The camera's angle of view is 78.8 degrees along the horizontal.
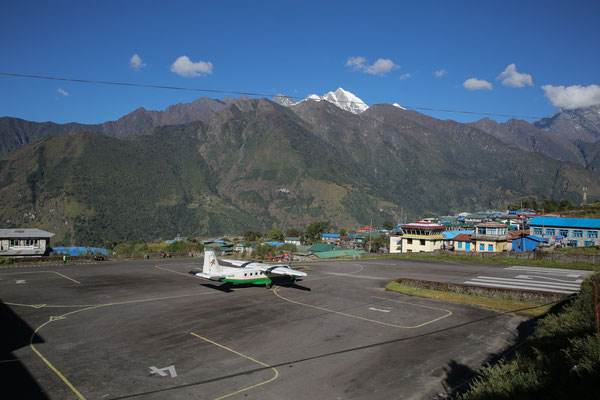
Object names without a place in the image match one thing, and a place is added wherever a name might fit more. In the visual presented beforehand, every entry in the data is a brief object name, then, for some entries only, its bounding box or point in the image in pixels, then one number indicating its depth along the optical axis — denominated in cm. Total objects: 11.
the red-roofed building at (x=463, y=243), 7371
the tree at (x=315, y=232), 18100
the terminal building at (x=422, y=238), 7562
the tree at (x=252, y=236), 19525
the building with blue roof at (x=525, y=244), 7225
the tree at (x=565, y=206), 14095
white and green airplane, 3522
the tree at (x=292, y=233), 18888
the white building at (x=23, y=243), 6224
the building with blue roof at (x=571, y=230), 7644
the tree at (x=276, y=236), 18272
